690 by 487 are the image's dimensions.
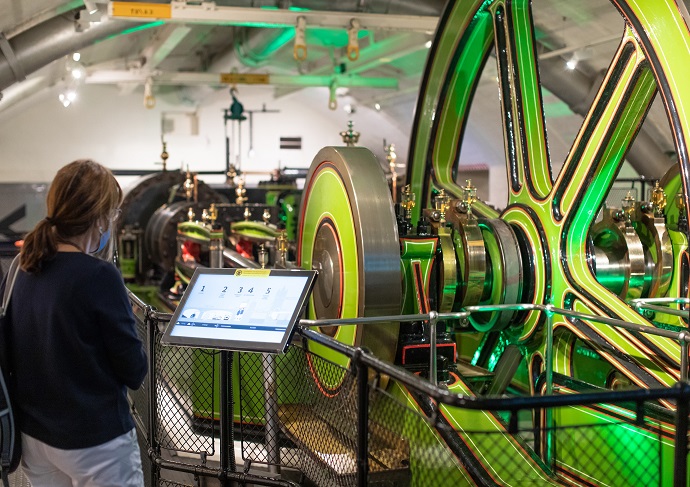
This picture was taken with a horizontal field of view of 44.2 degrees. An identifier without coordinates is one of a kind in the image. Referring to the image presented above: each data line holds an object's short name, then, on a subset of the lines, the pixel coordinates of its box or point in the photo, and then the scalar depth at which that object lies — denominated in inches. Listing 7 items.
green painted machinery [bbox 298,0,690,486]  130.3
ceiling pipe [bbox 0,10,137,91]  344.8
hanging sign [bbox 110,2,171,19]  313.0
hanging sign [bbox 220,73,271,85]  541.3
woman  75.7
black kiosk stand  103.9
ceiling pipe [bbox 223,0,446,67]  346.6
